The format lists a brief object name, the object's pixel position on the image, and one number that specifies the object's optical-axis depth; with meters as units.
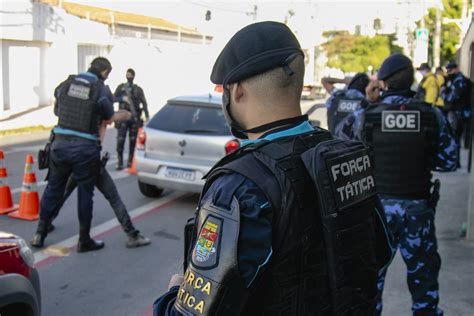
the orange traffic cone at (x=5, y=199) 7.20
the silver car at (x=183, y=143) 7.50
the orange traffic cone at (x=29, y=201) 7.00
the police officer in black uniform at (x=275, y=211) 1.50
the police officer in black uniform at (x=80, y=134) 5.51
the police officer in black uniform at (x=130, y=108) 10.38
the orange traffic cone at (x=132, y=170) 10.23
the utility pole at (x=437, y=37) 29.41
